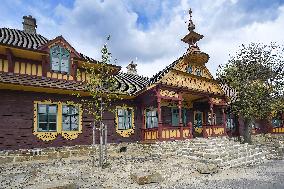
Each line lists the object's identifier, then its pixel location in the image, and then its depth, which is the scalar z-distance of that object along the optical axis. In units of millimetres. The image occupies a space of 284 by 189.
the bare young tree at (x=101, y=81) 11120
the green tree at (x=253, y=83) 19766
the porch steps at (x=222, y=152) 12310
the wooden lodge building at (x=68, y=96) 12828
